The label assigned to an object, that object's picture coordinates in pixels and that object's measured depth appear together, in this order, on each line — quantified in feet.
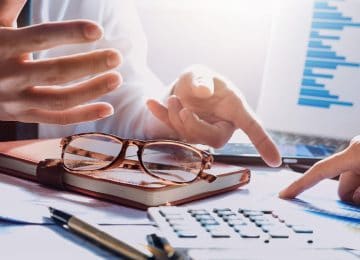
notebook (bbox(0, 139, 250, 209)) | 2.31
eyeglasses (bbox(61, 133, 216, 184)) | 2.46
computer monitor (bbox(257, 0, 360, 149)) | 3.62
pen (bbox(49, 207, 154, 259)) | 1.92
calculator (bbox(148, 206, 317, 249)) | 2.00
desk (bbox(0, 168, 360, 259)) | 1.98
